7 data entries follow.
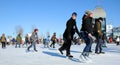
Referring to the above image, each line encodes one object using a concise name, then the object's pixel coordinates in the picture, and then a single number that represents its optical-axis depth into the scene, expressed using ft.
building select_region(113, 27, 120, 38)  152.84
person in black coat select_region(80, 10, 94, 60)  12.33
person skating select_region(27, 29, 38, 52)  23.01
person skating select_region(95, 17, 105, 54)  16.12
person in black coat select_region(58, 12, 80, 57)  13.42
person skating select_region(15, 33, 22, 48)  39.25
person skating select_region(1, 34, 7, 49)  36.85
